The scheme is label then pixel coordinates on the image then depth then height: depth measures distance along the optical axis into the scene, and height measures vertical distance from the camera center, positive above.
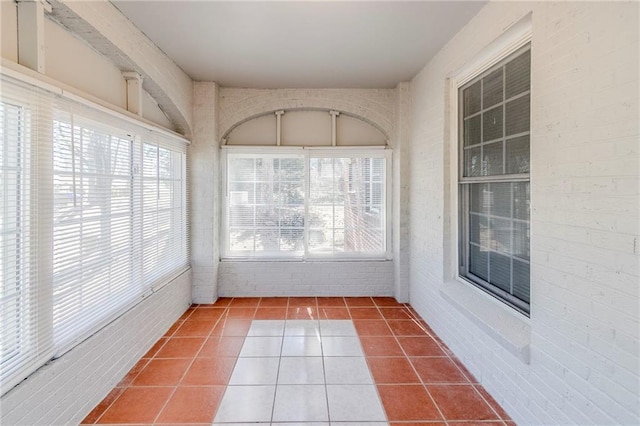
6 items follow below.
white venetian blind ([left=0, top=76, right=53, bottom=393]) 1.66 -0.10
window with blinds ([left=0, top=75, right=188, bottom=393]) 1.71 -0.09
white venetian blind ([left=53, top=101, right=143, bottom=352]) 2.03 -0.10
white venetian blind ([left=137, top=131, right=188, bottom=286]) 3.07 -0.01
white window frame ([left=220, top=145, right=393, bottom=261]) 4.38 +0.36
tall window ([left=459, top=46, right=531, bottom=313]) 2.20 +0.19
